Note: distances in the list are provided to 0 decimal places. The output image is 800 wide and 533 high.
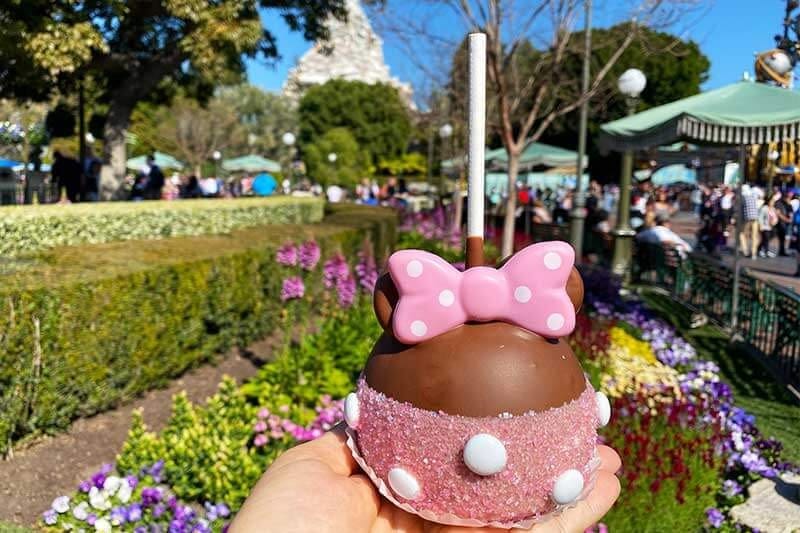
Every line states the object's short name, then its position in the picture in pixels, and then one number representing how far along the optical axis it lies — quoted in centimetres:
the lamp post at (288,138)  2939
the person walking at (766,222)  1718
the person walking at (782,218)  1784
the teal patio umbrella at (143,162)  3439
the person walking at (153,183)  1778
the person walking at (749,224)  1611
